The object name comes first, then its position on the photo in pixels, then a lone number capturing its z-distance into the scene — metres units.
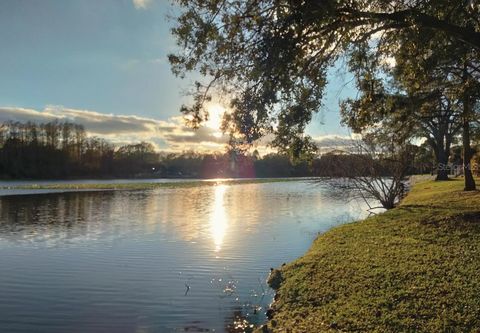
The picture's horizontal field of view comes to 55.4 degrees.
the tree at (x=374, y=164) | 26.84
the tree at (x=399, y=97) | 12.63
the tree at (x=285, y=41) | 9.07
